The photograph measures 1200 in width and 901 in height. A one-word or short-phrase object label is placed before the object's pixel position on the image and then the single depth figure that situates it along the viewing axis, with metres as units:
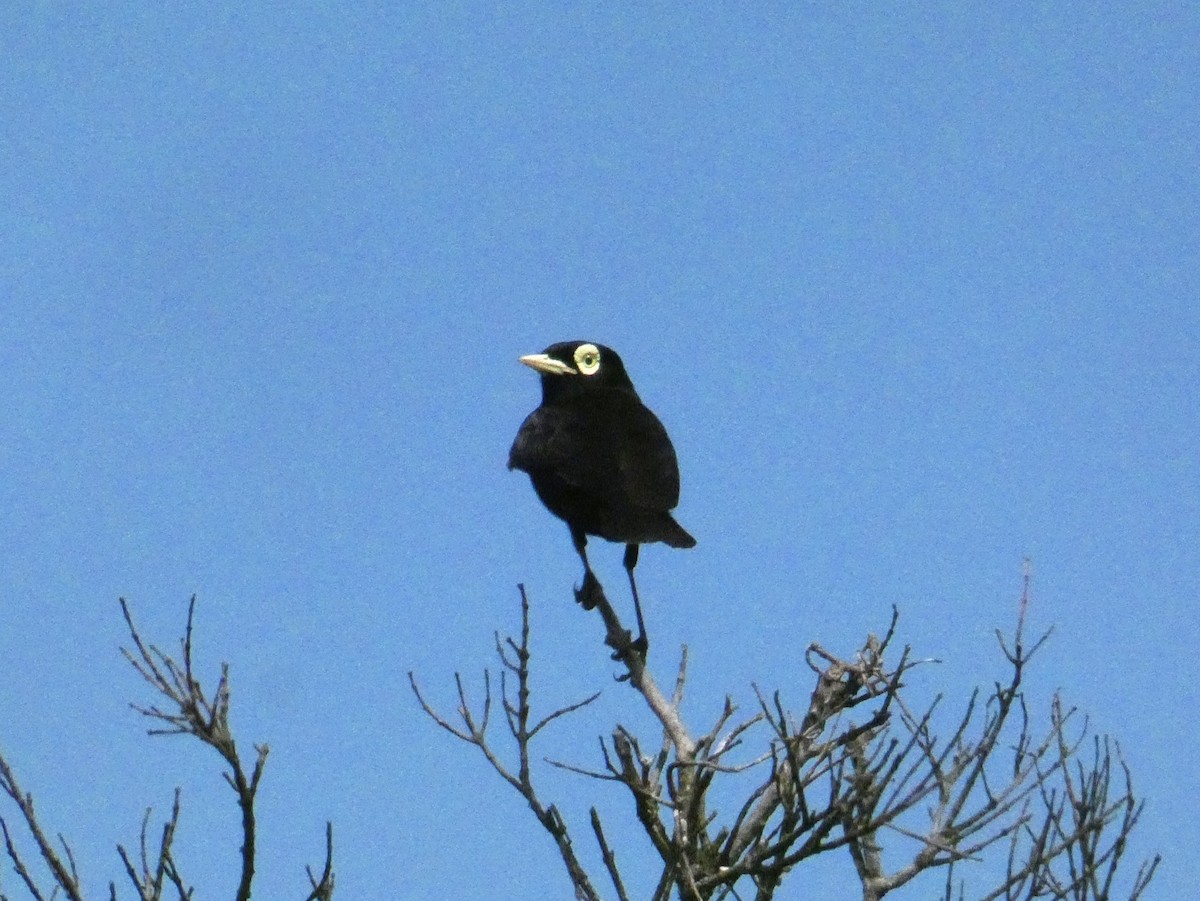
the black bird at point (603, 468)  12.40
